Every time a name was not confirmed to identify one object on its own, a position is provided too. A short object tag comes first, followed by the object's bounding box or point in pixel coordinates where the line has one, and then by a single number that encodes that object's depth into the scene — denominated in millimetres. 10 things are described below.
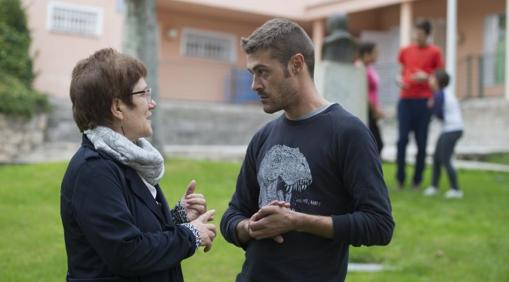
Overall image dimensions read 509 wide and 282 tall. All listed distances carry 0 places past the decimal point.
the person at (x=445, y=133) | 8629
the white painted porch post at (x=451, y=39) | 17109
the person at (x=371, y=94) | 8852
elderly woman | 2336
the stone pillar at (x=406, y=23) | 19375
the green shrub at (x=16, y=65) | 13703
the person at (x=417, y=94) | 8703
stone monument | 7781
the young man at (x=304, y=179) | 2461
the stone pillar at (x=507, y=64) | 17012
